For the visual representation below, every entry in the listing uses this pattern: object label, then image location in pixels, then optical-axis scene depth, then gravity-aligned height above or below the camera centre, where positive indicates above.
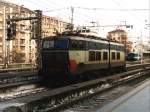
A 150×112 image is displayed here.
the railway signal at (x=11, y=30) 42.87 +2.25
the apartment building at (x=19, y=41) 104.04 +3.03
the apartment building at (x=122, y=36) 152.18 +6.19
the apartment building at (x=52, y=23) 120.25 +8.44
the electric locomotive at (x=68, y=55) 24.61 -0.18
